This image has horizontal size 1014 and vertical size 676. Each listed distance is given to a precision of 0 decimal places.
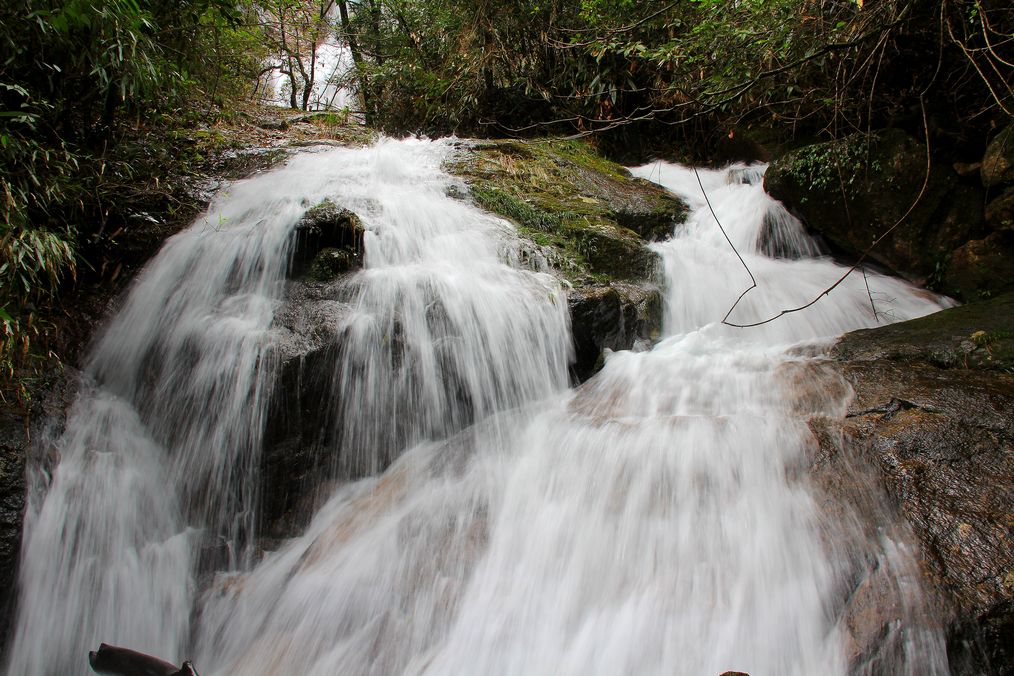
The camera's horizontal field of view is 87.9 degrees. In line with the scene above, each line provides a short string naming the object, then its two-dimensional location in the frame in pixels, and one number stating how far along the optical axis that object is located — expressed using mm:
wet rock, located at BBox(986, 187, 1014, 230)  4199
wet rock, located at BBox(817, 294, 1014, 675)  1870
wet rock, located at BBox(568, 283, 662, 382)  4273
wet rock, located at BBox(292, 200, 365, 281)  4297
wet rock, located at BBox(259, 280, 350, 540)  3387
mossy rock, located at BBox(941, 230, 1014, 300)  4324
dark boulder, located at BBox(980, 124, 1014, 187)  4180
